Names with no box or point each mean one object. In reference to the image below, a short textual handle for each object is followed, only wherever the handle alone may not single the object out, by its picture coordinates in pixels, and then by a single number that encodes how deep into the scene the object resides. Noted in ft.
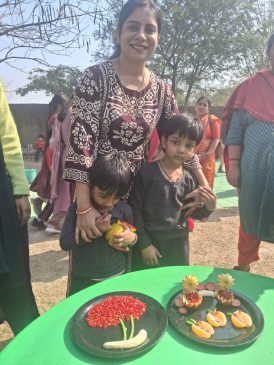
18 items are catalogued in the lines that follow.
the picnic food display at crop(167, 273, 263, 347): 3.40
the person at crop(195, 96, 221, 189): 14.98
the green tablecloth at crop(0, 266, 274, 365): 3.09
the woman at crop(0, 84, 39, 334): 5.38
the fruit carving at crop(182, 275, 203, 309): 3.88
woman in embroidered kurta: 5.03
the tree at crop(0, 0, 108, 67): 15.08
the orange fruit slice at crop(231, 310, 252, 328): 3.56
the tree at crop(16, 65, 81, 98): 50.25
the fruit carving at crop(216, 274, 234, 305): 3.98
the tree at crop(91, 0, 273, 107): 42.50
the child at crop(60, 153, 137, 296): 4.97
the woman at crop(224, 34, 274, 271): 6.38
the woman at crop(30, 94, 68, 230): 13.48
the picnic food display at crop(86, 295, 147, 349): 3.39
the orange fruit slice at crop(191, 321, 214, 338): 3.41
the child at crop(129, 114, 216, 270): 5.69
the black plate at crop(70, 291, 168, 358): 3.12
